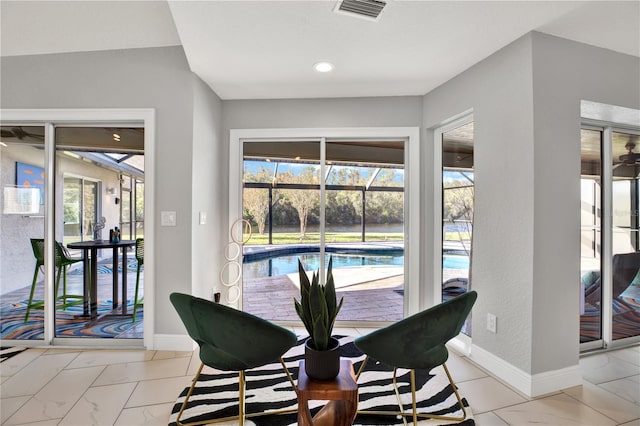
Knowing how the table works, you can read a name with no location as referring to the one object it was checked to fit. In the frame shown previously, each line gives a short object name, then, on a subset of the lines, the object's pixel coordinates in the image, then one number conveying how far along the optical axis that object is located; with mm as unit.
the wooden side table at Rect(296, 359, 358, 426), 1451
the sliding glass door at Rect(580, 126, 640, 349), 2906
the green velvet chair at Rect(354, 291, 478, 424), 1646
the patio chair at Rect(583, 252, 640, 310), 2947
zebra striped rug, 1935
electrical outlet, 2455
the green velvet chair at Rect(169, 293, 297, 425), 1633
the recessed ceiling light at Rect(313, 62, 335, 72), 2686
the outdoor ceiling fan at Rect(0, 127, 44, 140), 3012
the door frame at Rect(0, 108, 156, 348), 2881
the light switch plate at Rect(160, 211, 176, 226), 2871
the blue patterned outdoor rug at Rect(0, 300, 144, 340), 3018
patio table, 3080
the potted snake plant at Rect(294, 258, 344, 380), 1523
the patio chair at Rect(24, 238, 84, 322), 3014
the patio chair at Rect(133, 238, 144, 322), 3064
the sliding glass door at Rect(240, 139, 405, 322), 3576
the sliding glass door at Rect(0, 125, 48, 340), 3004
